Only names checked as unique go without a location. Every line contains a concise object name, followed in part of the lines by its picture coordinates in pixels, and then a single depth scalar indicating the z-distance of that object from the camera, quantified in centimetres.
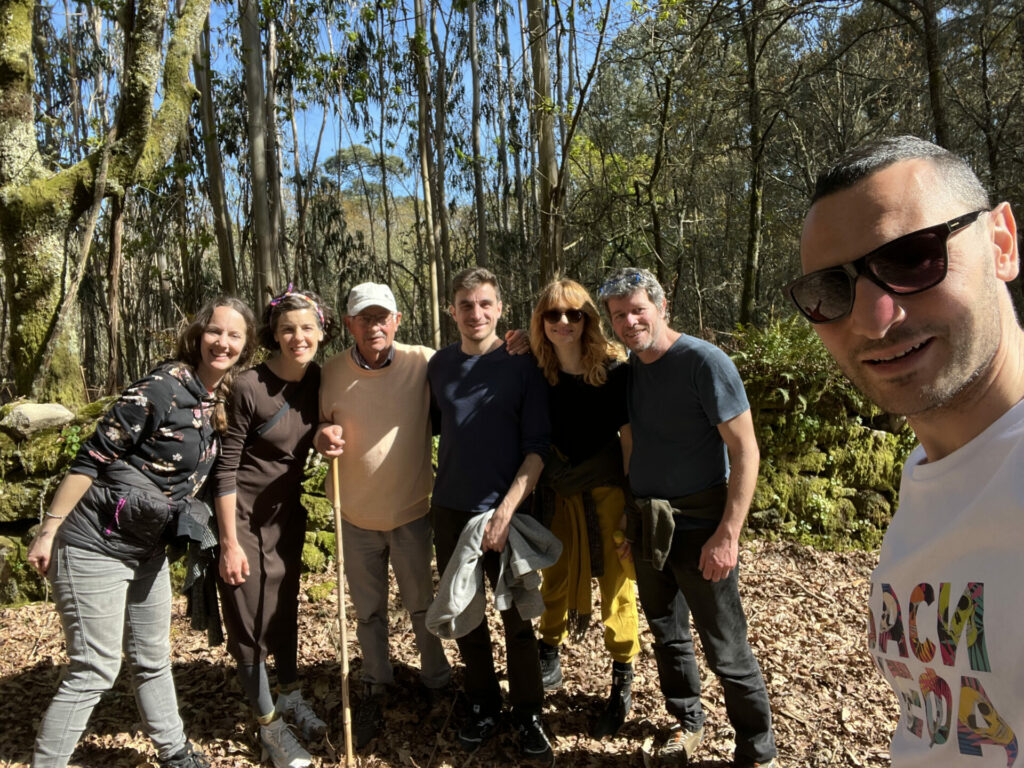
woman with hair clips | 298
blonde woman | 300
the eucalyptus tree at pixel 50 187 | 553
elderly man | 312
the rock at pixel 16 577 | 452
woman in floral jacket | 263
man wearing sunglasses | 79
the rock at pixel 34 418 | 462
